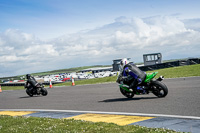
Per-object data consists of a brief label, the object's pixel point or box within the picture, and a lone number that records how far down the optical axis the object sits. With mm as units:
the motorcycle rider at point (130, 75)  11336
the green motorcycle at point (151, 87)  10766
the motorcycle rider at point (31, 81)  18617
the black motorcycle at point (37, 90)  18578
